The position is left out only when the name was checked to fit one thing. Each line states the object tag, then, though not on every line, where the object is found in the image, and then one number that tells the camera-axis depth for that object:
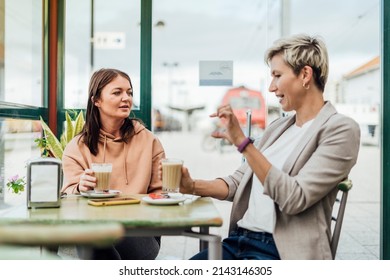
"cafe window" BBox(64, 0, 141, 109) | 2.93
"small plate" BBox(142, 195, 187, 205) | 1.33
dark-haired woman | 1.63
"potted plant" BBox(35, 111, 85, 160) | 2.51
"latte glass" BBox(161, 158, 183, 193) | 1.44
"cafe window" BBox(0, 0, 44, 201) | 2.32
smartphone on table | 1.33
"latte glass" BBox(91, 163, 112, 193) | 1.46
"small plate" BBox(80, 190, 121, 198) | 1.43
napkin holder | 1.29
